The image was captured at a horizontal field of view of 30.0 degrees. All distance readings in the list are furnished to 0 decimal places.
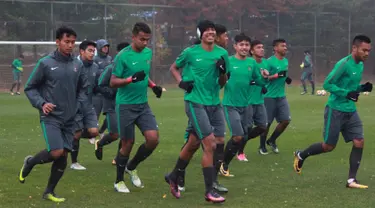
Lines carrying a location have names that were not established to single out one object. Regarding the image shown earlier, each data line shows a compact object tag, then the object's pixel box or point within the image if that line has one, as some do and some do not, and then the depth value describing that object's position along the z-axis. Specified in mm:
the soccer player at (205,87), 8617
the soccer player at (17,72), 33403
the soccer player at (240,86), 10891
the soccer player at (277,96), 13578
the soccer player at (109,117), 11727
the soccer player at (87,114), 10898
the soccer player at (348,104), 9656
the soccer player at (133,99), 9203
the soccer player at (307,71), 34375
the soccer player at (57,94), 8453
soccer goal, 37375
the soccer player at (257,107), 12305
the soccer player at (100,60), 12812
